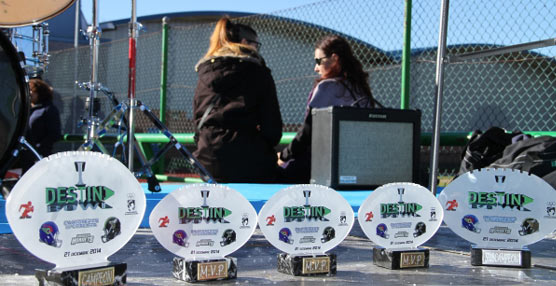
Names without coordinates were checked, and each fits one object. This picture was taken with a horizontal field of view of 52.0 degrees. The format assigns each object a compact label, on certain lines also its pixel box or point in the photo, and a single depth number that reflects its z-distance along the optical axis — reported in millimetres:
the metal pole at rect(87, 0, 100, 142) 2852
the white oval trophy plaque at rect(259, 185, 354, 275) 1703
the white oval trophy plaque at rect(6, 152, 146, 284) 1365
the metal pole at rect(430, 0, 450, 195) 2391
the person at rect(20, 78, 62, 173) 5594
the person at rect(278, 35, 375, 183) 3492
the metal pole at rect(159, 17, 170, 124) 5625
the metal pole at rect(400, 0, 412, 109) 3959
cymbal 1998
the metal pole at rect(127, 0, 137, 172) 2934
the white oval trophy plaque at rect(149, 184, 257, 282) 1592
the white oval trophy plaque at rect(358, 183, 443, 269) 1813
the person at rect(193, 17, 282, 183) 3416
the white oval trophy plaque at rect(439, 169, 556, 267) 1885
